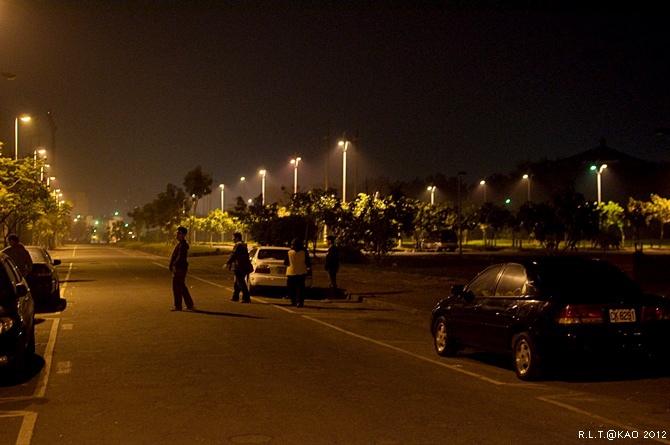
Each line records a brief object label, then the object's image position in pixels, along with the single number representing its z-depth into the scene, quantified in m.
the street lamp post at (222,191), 101.25
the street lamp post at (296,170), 63.46
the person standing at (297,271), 20.19
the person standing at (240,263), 20.47
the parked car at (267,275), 23.72
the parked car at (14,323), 9.79
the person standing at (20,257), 18.66
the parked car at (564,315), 9.84
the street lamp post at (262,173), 77.64
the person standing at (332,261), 22.55
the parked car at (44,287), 19.19
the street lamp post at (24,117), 44.47
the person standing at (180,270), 18.73
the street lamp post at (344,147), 54.66
